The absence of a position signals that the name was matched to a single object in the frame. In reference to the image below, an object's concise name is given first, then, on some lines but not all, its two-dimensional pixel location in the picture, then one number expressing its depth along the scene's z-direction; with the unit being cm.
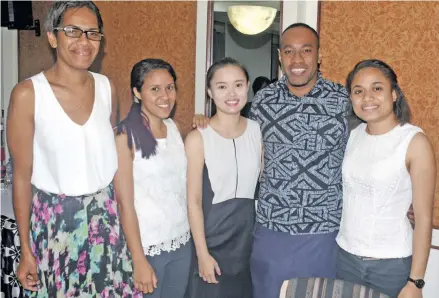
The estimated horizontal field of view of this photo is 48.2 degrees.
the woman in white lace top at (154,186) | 172
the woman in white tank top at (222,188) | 188
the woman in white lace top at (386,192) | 164
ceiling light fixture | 268
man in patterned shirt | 192
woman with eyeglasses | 156
